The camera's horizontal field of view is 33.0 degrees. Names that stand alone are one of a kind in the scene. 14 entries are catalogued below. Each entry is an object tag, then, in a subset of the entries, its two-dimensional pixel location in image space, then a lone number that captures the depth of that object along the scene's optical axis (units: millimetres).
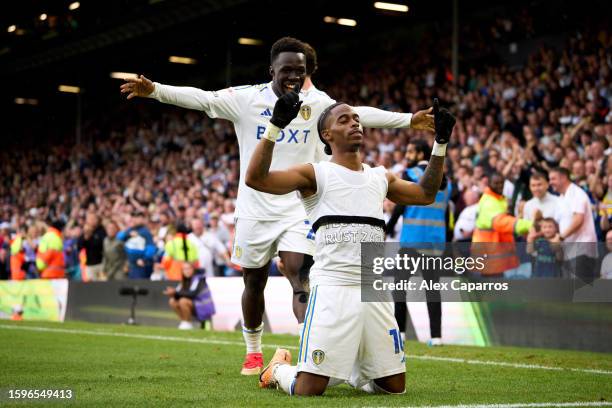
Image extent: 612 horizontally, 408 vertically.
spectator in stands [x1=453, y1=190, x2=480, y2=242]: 14268
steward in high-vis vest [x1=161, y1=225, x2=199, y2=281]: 17516
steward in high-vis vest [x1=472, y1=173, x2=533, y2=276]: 13023
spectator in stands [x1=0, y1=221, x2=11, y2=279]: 26172
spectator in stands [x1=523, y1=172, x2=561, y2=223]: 12648
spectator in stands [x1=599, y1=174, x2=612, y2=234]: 12688
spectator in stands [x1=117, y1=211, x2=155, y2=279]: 19688
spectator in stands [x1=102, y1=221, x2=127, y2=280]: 20250
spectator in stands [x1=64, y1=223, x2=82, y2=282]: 22602
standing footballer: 7875
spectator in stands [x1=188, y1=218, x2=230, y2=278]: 17880
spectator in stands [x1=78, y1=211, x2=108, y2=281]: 21250
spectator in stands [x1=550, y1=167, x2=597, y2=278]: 11109
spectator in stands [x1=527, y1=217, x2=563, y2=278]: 11211
